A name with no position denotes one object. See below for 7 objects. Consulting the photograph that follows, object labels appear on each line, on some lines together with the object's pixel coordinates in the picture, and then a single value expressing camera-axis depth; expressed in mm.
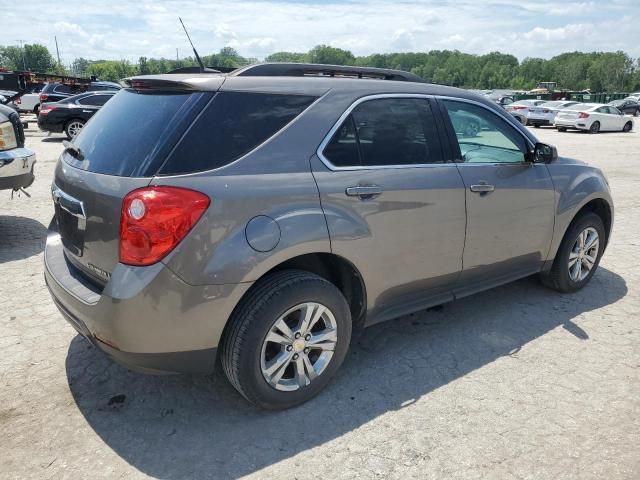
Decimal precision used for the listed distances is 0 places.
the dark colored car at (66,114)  15719
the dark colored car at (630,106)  44688
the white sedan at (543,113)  27859
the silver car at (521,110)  28875
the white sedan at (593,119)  25438
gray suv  2510
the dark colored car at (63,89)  19469
